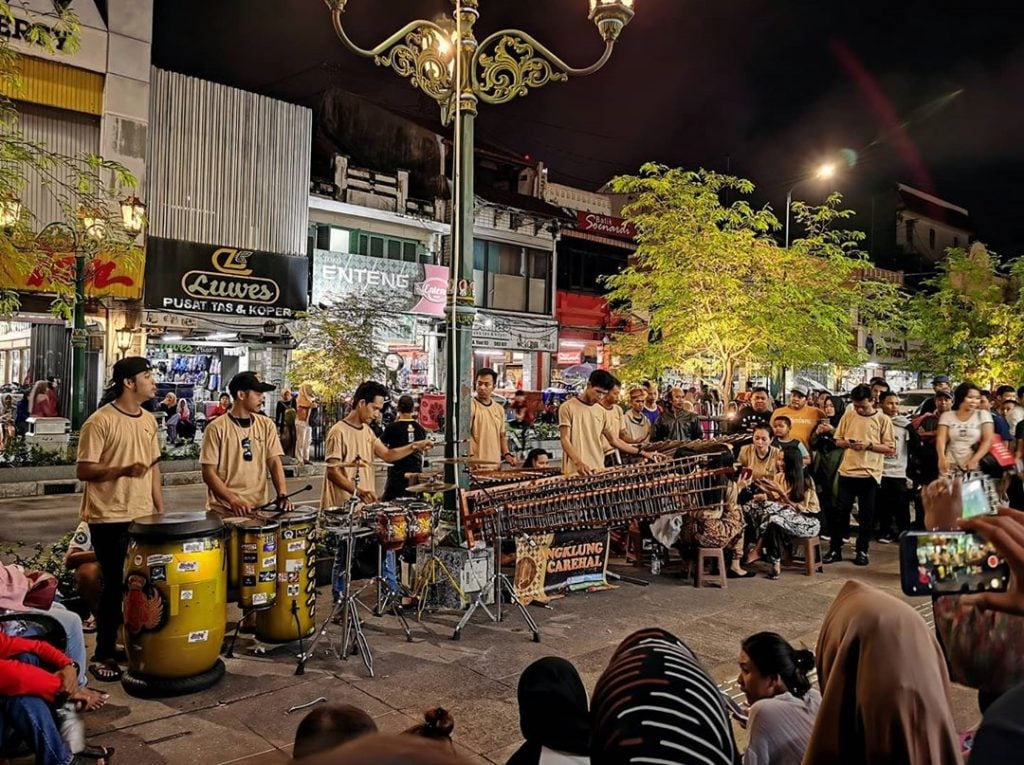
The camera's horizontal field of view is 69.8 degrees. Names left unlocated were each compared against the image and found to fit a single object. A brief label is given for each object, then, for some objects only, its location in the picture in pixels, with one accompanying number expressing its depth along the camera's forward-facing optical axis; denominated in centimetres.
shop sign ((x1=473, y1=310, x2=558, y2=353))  3100
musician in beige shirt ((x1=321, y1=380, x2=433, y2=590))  690
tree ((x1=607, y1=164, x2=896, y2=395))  1628
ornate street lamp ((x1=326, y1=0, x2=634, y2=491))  733
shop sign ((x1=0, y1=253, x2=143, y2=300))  1812
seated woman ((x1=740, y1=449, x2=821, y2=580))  870
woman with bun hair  291
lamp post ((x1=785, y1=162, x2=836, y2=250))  1920
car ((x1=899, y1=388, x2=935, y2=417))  1933
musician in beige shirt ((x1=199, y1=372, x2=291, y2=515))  612
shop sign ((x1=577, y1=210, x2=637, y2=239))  3566
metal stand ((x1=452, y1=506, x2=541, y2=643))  638
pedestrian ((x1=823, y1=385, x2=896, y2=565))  953
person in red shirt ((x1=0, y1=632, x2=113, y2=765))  344
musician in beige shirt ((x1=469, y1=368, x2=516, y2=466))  879
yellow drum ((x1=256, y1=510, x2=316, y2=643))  573
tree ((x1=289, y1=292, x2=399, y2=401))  2184
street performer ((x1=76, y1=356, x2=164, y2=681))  536
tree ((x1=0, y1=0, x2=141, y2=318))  636
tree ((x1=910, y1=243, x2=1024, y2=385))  2366
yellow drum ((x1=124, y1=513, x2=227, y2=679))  488
